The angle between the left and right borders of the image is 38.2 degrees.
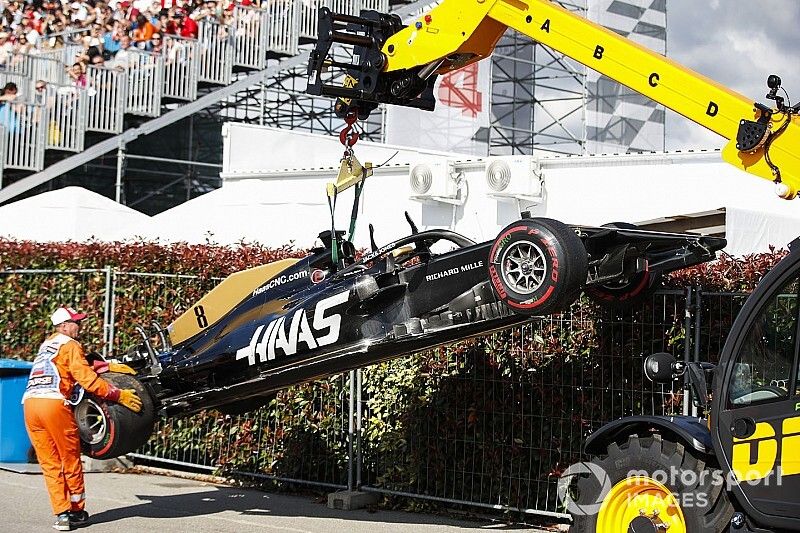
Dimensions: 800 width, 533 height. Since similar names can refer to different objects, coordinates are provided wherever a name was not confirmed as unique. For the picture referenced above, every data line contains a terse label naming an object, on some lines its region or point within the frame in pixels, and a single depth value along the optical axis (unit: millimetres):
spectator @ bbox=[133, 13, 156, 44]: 25202
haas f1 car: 7820
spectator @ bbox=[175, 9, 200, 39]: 25516
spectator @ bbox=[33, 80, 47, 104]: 23156
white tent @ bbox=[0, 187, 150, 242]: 19766
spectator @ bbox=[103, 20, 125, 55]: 24922
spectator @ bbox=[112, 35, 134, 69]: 24266
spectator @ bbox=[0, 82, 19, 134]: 22906
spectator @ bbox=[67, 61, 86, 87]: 23672
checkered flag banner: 29625
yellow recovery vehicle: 6590
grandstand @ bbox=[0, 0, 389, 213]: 23391
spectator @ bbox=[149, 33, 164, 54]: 24781
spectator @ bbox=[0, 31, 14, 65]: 24234
